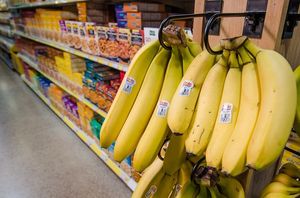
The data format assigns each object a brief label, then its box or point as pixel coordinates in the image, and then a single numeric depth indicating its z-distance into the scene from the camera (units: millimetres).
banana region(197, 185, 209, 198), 569
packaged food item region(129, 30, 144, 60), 1060
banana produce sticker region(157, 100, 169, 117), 484
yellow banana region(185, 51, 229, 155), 392
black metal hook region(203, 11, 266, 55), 397
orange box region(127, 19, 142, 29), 1137
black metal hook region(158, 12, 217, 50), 468
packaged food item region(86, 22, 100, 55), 1412
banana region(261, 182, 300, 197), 483
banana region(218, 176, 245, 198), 552
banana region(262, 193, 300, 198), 472
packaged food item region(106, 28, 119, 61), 1233
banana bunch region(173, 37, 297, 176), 339
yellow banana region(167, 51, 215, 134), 414
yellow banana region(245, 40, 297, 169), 332
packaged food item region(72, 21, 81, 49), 1586
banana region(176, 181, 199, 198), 580
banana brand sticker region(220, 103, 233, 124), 394
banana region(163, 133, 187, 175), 518
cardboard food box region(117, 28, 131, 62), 1145
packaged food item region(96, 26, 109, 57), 1309
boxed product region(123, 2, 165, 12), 1114
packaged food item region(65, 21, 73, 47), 1680
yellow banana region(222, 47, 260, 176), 350
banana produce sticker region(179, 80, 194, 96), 435
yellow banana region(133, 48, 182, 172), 483
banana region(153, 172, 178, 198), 684
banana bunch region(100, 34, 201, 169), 488
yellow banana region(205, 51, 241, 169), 375
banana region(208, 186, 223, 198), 553
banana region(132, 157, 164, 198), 670
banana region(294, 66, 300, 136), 415
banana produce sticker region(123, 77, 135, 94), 536
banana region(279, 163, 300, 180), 514
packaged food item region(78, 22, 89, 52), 1501
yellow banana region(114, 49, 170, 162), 512
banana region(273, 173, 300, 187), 499
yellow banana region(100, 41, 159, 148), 538
